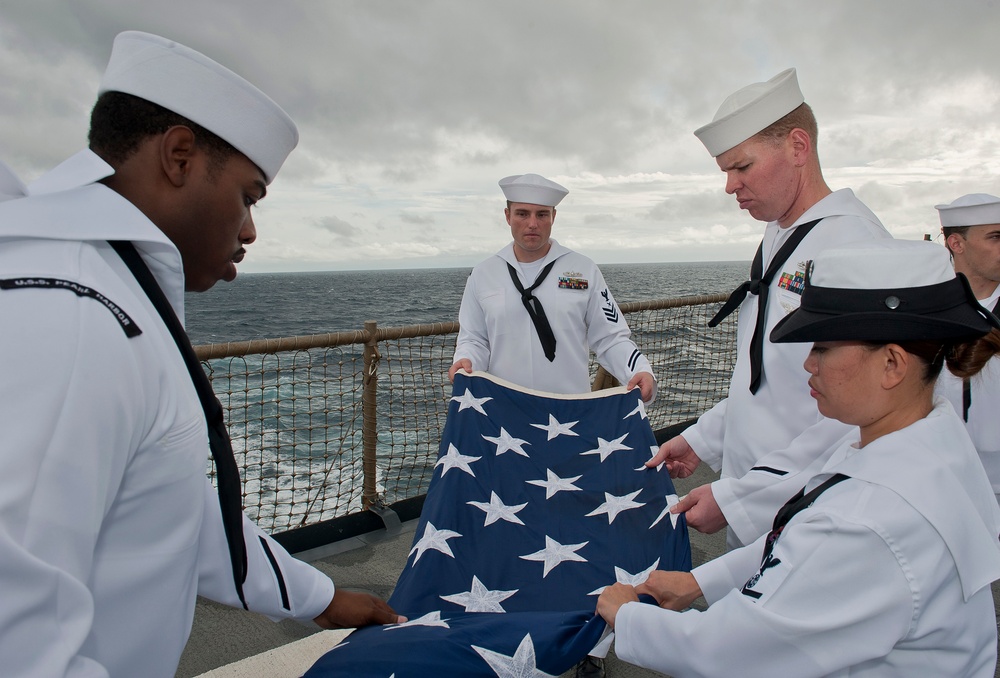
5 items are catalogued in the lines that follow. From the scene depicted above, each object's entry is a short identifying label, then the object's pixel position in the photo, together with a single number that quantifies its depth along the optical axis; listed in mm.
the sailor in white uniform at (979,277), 2867
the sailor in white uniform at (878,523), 1203
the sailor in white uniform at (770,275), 2084
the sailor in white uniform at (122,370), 843
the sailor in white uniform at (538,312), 3977
